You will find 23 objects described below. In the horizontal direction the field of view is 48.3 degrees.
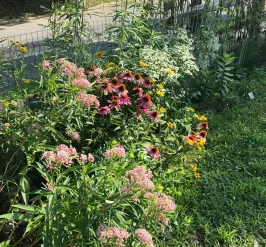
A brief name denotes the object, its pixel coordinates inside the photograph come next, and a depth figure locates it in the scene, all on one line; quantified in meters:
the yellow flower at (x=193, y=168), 2.82
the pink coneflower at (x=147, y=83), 2.79
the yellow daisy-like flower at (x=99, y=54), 3.18
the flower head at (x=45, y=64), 2.31
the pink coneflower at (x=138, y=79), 2.76
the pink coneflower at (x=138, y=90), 2.67
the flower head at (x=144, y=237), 1.58
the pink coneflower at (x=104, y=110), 2.46
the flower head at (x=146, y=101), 2.63
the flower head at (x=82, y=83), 2.13
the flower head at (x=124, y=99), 2.54
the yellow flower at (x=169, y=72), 3.05
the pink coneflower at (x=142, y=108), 2.61
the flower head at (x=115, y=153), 1.69
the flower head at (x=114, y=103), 2.51
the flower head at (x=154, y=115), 2.62
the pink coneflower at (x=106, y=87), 2.54
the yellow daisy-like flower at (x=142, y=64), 2.96
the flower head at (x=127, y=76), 2.70
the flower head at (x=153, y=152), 2.38
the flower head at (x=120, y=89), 2.56
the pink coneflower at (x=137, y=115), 2.65
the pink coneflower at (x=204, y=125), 2.86
